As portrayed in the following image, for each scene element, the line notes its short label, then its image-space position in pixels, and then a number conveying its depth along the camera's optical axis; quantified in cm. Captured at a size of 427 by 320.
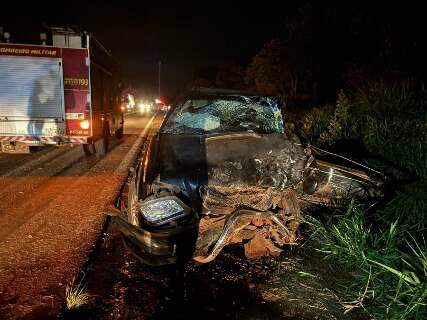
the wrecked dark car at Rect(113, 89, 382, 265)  317
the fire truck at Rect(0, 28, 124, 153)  780
